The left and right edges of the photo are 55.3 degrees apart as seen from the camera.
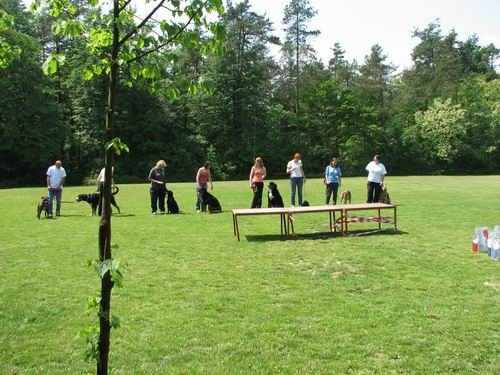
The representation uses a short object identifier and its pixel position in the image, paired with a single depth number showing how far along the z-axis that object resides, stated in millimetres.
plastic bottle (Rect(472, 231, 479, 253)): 8711
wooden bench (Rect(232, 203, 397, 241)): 10539
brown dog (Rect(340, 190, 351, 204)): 16294
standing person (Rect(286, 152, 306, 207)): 15141
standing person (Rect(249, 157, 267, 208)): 15125
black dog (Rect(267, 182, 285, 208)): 14320
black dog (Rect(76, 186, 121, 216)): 15352
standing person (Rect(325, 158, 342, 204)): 15695
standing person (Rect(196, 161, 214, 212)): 16000
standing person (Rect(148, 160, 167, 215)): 15602
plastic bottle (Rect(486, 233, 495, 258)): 8258
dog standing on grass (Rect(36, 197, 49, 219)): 14609
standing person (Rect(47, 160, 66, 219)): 14985
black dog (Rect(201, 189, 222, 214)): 15898
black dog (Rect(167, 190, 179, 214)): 15828
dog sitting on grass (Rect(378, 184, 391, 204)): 14014
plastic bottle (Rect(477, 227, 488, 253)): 8656
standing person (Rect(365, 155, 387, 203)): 15194
